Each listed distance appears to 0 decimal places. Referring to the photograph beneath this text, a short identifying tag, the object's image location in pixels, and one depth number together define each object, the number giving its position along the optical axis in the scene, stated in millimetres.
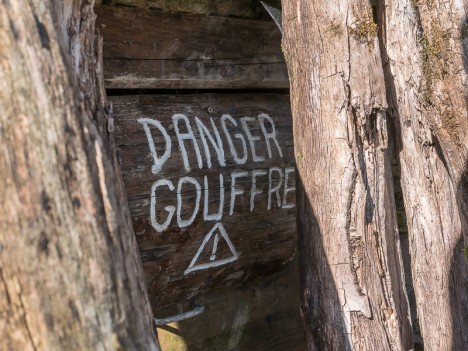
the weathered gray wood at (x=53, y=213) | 1370
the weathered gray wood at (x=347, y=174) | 2426
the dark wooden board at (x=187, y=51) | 2676
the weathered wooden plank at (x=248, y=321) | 3111
